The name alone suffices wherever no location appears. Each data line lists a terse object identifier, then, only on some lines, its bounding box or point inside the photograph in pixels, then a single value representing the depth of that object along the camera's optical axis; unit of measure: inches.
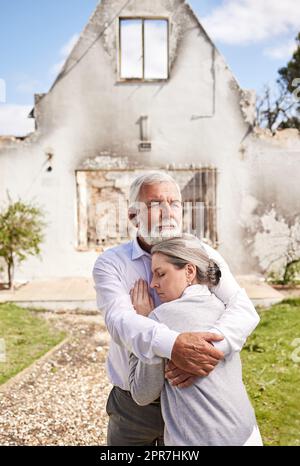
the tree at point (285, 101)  305.9
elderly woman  63.0
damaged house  311.3
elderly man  61.8
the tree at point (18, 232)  294.2
